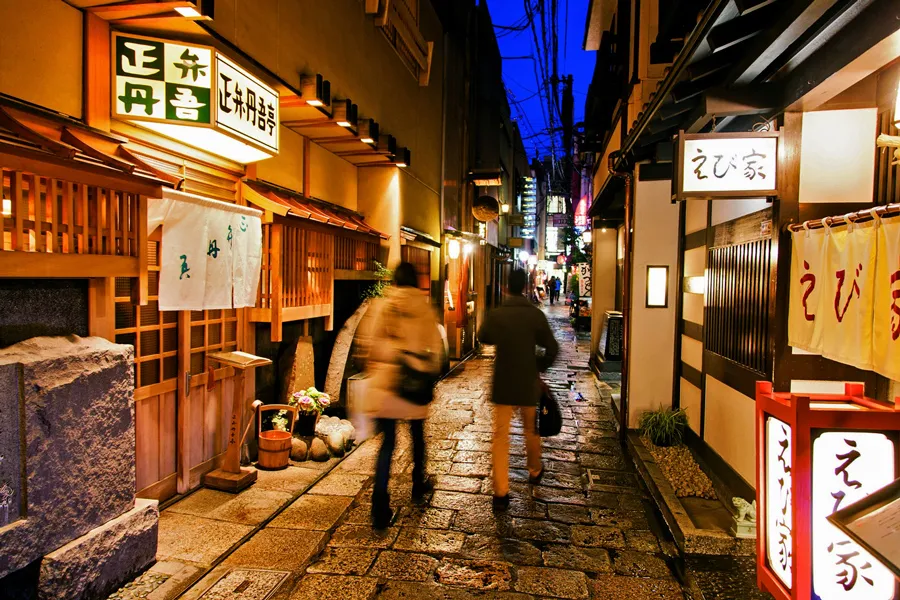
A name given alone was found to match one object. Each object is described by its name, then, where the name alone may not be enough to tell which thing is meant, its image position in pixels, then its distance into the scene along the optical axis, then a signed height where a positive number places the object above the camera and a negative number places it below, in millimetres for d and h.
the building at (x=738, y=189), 5074 +1322
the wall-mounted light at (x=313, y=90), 8195 +3134
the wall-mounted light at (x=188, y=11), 5375 +2868
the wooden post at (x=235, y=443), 7242 -2261
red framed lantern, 3705 -1413
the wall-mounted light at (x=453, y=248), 19188 +1521
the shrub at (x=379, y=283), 12422 +112
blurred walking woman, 6453 -925
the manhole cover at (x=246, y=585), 5000 -2972
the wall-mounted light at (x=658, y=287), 10617 +97
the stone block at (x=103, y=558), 4359 -2495
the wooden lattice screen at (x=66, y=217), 4383 +633
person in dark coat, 7156 -1022
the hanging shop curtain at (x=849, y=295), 4160 -4
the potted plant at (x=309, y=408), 9172 -2152
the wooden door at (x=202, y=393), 7082 -1565
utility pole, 25828 +9355
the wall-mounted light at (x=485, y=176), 21875 +4804
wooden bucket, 8109 -2530
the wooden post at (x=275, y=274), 8172 +191
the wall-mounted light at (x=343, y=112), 8977 +3050
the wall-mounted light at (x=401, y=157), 12141 +3084
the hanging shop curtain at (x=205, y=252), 6125 +447
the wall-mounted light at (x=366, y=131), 10219 +3094
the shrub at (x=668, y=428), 9727 -2565
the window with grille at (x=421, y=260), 14826 +858
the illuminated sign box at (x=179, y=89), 5793 +2283
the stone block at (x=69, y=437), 4191 -1370
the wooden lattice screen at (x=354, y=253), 10789 +771
